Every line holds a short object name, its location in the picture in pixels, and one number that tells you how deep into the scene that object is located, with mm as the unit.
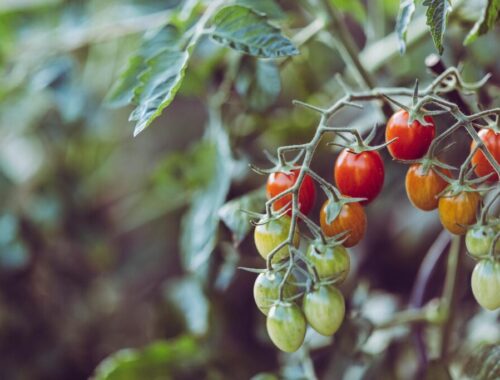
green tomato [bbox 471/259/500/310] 575
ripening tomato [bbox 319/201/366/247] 611
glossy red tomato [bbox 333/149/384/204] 620
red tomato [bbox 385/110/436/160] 602
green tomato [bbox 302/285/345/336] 595
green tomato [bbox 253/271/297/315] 604
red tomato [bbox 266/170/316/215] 625
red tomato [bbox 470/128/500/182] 601
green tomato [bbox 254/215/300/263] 605
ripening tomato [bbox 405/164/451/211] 610
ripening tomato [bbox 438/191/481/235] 586
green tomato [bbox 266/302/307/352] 595
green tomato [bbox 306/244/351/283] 600
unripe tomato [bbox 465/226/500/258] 575
